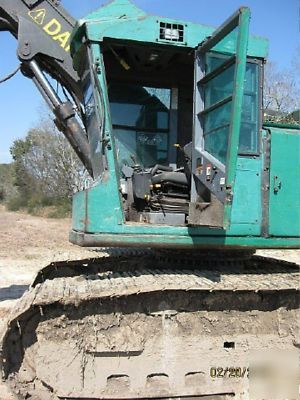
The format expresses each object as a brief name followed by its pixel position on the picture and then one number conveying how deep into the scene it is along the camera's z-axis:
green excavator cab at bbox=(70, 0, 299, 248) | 3.76
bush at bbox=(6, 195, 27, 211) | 30.86
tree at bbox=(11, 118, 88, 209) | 32.25
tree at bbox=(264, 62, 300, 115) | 19.99
